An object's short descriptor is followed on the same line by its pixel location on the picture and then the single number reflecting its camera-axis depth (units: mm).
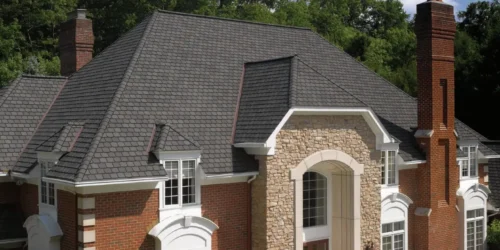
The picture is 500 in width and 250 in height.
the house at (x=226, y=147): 15055
